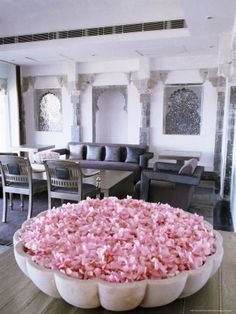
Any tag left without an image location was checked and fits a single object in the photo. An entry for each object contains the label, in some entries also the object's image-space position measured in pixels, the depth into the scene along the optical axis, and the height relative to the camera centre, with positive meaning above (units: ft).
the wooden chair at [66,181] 11.17 -2.32
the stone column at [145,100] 22.09 +1.73
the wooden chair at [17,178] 11.76 -2.36
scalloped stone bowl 2.27 -1.33
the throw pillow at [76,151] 22.26 -2.20
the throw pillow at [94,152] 21.62 -2.22
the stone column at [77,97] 23.93 +2.06
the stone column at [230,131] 14.67 -0.39
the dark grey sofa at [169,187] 12.64 -2.89
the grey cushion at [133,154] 20.36 -2.19
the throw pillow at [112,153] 21.07 -2.25
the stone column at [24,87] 25.49 +3.05
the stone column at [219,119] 20.21 +0.26
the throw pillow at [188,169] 12.94 -2.04
